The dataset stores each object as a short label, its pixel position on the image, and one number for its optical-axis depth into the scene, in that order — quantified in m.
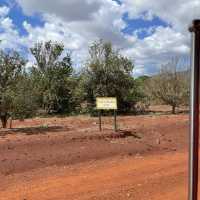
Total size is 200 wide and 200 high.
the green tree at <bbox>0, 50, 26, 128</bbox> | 9.18
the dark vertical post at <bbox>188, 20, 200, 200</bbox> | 1.33
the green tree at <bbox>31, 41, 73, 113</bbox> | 18.82
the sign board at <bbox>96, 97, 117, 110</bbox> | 8.62
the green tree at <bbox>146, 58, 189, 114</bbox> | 16.20
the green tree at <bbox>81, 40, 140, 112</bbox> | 15.65
